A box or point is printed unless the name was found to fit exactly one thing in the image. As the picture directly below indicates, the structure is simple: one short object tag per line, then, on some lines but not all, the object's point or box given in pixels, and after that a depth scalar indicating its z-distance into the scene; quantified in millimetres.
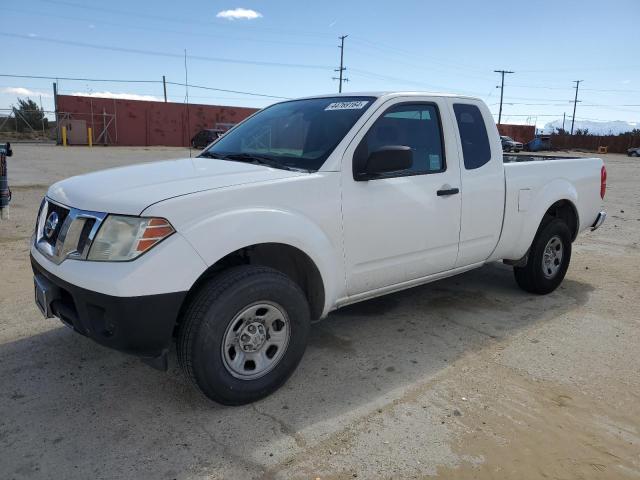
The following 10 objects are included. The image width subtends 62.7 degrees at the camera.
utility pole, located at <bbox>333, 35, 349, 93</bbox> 65688
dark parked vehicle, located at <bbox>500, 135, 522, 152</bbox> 34428
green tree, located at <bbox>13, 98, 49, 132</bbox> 43209
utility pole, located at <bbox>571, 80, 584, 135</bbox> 87838
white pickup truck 2689
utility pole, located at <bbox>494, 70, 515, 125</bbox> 76100
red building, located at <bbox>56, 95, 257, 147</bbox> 37562
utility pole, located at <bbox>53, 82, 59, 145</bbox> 36688
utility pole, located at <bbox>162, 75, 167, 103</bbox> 46703
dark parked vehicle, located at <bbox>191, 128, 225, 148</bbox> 32469
